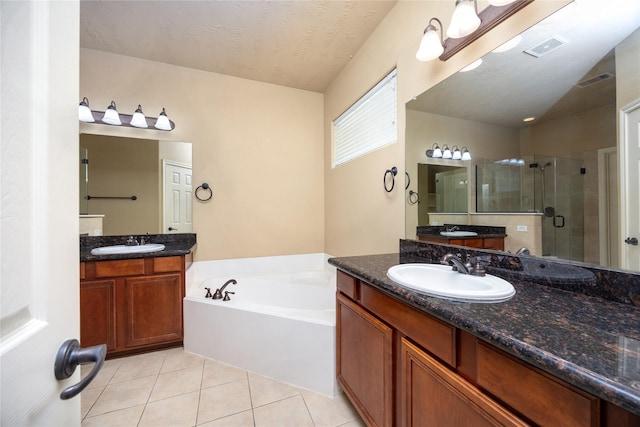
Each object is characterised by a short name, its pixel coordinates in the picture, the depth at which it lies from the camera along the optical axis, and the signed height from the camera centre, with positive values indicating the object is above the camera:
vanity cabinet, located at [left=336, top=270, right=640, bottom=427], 0.56 -0.51
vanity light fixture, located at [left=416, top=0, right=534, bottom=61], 1.14 +0.93
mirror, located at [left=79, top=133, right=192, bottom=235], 2.41 +0.31
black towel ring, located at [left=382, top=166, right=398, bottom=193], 1.91 +0.29
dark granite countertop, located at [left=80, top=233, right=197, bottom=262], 1.98 -0.28
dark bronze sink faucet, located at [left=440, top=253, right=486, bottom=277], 1.14 -0.26
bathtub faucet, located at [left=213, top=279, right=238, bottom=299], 2.15 -0.68
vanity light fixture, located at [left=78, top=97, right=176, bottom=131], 2.32 +0.95
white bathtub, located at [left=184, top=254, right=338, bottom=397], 1.66 -0.84
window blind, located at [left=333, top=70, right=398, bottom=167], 2.01 +0.85
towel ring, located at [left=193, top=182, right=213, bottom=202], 2.75 +0.29
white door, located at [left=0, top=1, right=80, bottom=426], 0.34 +0.02
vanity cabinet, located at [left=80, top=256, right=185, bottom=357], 1.94 -0.71
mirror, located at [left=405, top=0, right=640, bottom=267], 0.90 +0.39
